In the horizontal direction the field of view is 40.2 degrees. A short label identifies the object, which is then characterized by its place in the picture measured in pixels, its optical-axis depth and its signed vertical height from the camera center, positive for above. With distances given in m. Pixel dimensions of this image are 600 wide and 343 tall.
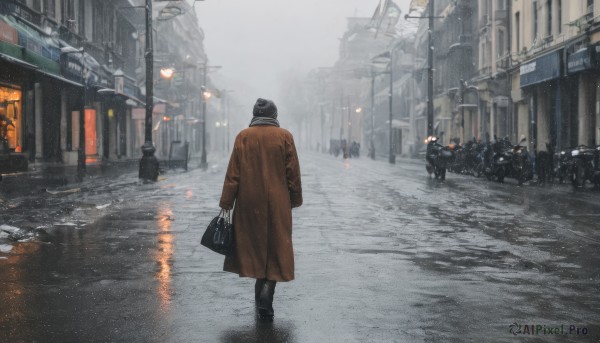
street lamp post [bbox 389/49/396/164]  53.86 -0.67
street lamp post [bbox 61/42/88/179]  25.31 +0.52
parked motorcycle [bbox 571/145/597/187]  22.06 -0.53
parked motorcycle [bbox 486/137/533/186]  25.72 -0.54
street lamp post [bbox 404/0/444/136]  41.03 +3.73
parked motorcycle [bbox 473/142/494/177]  30.00 -0.45
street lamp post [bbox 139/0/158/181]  26.03 +0.77
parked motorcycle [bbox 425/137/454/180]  29.11 -0.40
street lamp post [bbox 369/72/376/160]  68.06 -0.13
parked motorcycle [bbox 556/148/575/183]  22.89 -0.55
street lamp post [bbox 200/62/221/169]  45.22 +0.54
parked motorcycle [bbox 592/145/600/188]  21.70 -0.65
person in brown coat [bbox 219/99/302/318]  6.25 -0.42
